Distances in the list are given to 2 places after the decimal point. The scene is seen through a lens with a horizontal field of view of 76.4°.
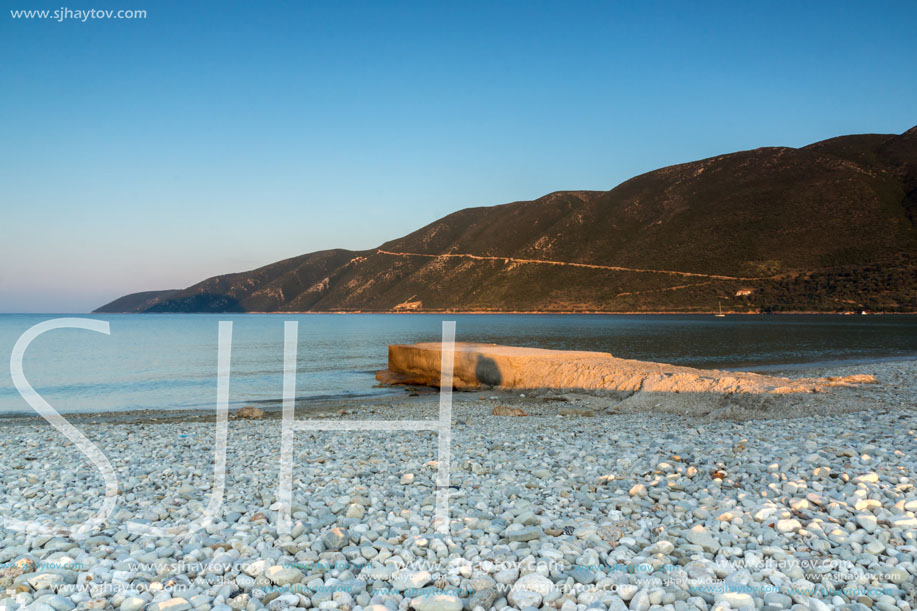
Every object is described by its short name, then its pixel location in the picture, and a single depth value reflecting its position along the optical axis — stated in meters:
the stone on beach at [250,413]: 14.86
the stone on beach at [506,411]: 13.66
